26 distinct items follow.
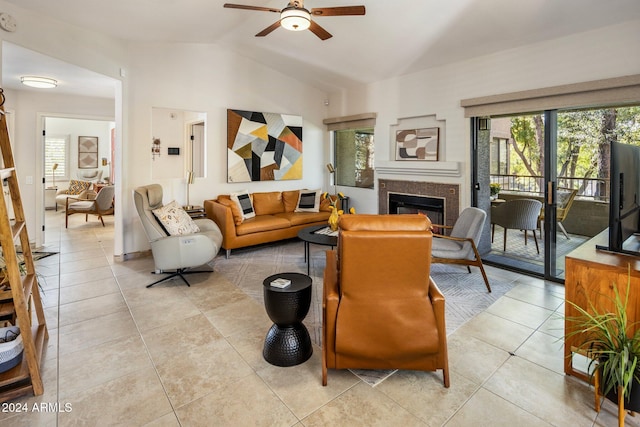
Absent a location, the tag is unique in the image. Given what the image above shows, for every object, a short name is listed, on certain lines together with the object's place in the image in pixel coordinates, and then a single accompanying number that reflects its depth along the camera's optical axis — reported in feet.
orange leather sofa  16.08
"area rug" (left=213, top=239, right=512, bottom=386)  9.85
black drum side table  7.42
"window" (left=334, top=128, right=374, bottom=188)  20.76
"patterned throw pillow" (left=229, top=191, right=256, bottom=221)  17.24
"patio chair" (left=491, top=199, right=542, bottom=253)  14.34
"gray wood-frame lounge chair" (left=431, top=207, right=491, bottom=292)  12.23
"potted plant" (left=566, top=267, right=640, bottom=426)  5.63
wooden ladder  6.37
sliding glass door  12.00
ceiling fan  9.65
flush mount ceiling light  14.94
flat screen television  6.95
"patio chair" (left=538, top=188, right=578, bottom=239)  12.75
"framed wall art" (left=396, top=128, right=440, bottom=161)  16.58
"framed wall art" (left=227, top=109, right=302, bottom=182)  18.78
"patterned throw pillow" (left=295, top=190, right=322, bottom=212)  19.77
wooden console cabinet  6.47
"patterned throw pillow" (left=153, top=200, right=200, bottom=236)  12.74
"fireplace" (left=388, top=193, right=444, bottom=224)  16.62
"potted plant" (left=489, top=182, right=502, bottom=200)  15.84
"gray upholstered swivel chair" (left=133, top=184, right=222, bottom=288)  12.37
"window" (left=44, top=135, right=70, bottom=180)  30.55
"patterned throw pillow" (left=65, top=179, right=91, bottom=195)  29.07
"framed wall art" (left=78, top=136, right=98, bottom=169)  31.78
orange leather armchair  6.45
